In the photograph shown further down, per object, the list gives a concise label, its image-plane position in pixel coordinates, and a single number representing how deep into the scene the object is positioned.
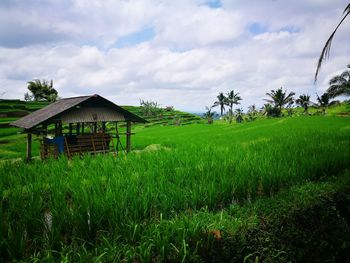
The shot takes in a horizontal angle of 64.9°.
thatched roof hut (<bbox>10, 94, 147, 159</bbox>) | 10.82
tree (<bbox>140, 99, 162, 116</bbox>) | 45.81
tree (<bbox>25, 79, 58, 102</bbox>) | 40.69
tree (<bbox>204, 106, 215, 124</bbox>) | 43.97
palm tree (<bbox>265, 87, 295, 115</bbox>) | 39.25
